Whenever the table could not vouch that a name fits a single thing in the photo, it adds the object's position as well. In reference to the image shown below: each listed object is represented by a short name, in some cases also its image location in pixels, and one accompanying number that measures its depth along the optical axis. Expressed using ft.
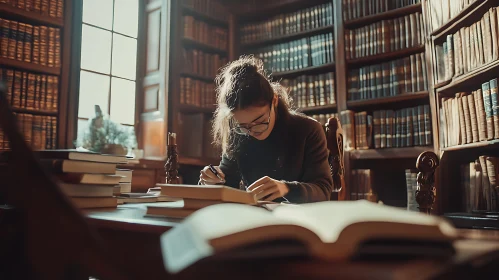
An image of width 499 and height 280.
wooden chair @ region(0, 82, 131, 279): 1.31
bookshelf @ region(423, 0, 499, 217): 6.56
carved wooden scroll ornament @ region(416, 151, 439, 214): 4.16
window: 9.88
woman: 5.10
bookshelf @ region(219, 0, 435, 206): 9.12
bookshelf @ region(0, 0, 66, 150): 7.97
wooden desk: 1.23
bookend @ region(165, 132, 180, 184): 5.49
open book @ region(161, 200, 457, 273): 1.40
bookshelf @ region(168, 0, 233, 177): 10.64
